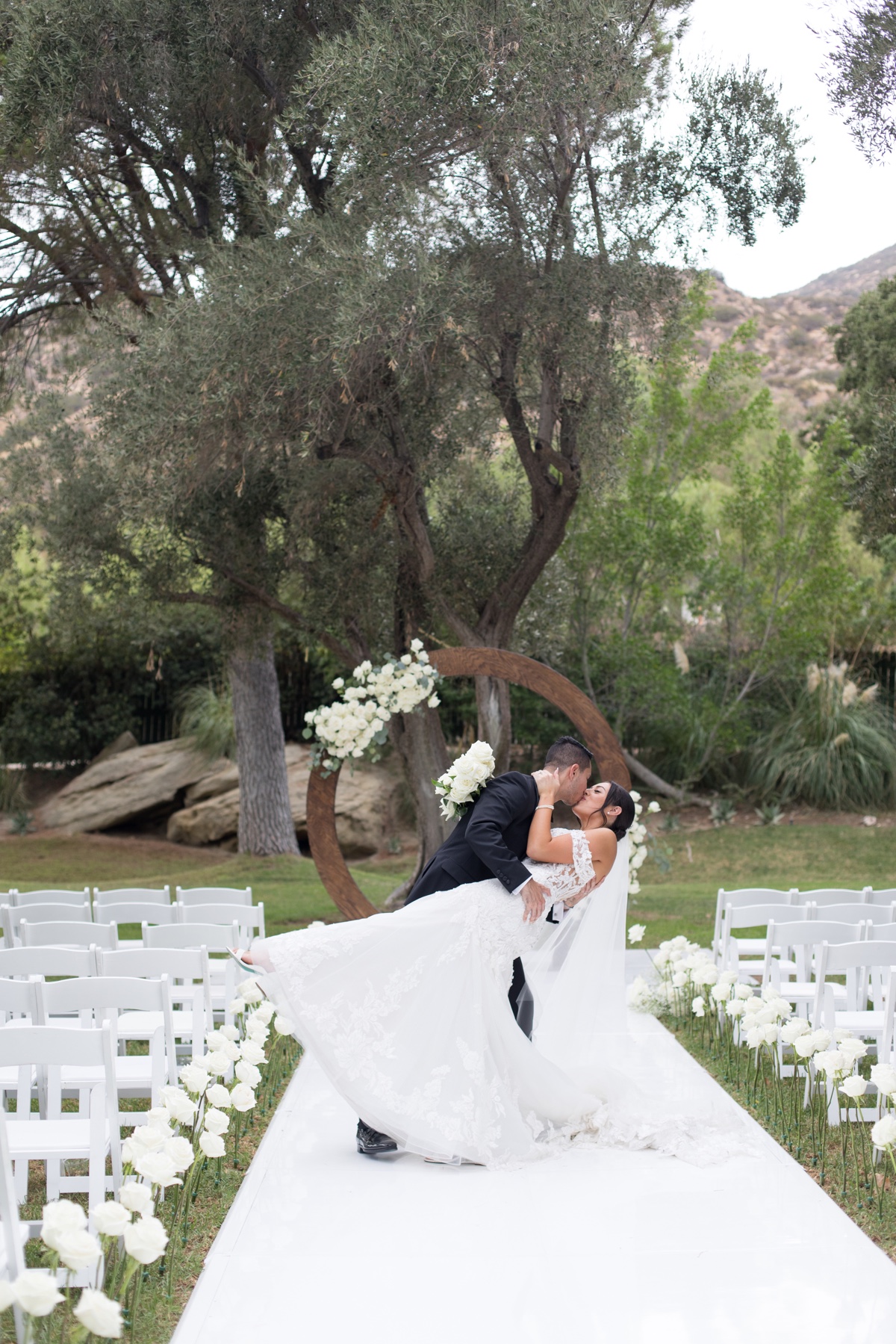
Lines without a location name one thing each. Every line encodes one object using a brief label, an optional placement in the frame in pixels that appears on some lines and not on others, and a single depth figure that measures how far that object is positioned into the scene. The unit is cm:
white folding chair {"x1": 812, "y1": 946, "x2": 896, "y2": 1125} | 473
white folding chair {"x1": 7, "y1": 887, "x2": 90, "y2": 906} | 725
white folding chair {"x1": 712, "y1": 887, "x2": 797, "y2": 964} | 726
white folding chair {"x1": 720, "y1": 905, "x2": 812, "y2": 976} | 647
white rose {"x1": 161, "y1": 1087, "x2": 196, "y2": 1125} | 342
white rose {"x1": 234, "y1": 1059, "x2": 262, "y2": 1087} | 411
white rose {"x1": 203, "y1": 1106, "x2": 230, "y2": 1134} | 358
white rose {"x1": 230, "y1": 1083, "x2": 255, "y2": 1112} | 390
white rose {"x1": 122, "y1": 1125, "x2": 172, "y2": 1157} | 319
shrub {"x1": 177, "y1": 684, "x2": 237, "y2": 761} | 1659
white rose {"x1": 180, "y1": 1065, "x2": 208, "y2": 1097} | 380
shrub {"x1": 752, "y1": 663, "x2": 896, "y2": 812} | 1581
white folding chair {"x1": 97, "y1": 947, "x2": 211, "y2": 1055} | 477
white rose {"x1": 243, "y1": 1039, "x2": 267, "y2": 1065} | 416
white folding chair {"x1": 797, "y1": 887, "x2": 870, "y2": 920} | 739
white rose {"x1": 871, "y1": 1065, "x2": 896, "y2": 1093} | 379
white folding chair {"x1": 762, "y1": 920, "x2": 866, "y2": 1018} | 568
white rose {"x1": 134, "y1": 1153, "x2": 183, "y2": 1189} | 303
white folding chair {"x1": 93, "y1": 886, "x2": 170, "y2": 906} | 723
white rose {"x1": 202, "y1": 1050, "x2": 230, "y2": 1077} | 395
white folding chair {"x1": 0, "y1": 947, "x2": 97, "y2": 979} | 479
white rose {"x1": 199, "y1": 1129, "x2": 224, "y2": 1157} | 350
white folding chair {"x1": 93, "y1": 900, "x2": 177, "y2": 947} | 662
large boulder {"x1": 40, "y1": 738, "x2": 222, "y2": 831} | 1628
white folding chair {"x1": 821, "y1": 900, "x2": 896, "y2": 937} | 666
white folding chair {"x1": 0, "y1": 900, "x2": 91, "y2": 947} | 661
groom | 488
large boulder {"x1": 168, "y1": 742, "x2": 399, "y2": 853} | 1534
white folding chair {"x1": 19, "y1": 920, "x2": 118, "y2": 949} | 566
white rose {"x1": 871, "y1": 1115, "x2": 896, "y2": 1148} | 361
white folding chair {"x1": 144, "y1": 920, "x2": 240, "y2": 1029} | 546
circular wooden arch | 767
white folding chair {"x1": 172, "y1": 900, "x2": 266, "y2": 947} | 663
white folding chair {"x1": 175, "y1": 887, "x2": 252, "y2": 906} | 743
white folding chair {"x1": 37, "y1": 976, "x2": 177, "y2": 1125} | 392
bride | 464
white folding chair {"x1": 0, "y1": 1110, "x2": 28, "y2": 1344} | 275
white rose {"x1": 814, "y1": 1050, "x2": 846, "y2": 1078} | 420
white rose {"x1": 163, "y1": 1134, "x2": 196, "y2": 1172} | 320
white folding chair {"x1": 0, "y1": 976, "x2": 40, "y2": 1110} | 402
